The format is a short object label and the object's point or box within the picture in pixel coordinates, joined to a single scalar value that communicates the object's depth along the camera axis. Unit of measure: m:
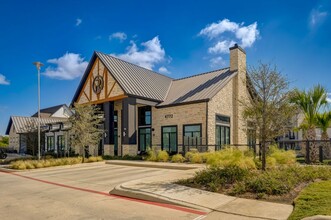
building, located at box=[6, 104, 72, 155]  34.97
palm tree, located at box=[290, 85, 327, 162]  17.67
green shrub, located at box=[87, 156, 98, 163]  23.01
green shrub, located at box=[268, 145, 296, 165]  13.91
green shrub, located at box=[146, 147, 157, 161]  21.39
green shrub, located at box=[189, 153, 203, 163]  17.64
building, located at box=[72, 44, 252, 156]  24.02
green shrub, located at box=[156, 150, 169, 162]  20.56
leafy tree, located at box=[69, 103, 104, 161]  23.03
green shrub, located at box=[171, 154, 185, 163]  19.31
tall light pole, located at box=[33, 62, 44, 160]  22.52
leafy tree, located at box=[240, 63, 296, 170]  11.50
